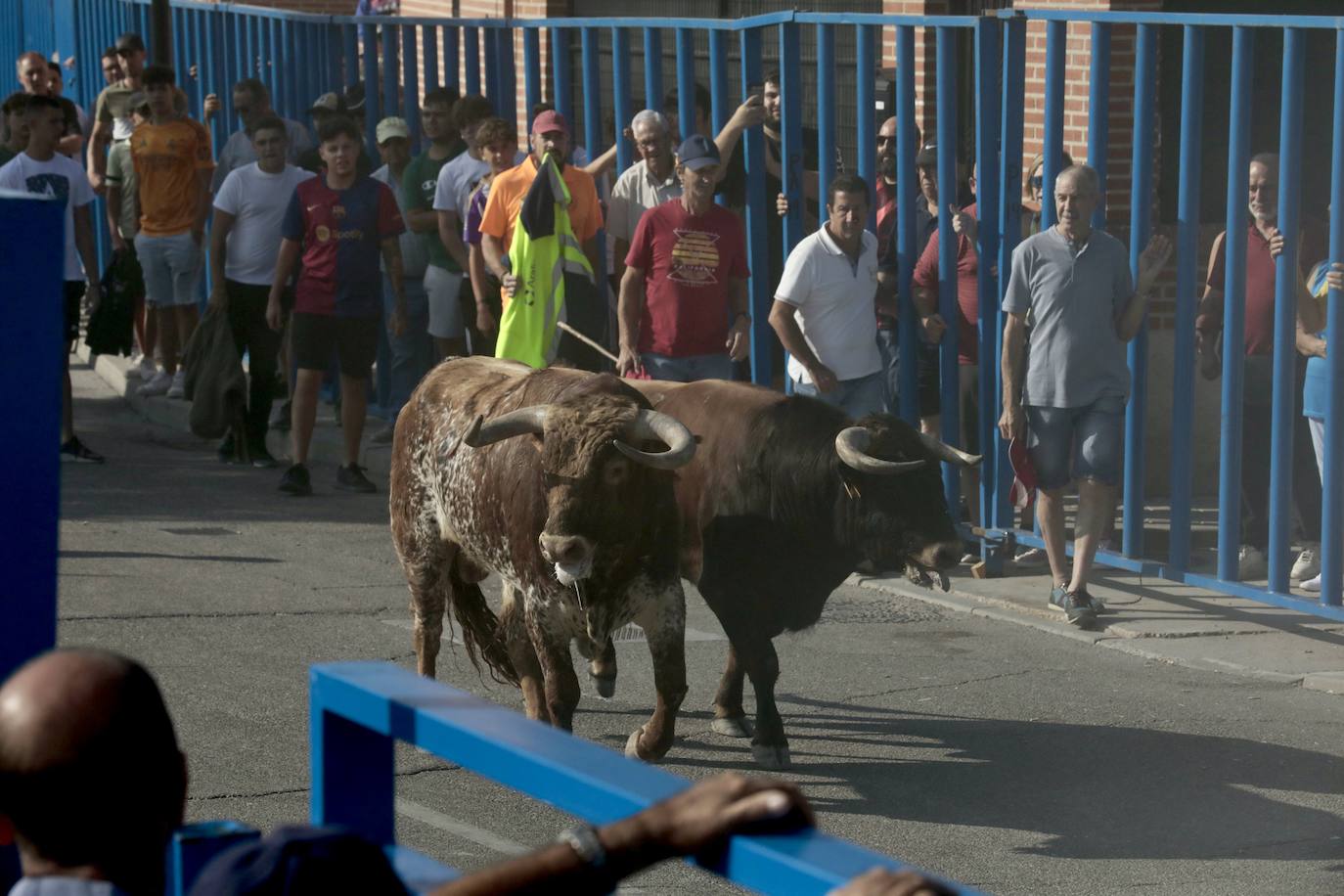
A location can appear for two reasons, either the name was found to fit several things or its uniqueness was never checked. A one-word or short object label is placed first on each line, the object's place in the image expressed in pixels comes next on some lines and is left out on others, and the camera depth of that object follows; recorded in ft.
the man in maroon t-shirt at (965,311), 67.10
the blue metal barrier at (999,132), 58.08
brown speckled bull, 42.04
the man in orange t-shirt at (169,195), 92.58
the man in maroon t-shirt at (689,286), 63.67
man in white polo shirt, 63.87
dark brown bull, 46.19
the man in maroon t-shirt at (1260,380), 60.59
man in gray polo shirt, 60.13
